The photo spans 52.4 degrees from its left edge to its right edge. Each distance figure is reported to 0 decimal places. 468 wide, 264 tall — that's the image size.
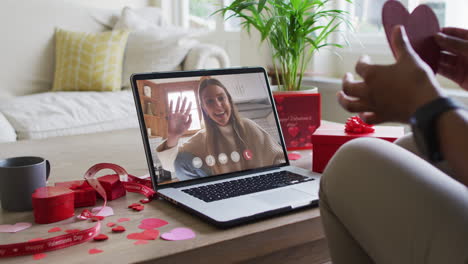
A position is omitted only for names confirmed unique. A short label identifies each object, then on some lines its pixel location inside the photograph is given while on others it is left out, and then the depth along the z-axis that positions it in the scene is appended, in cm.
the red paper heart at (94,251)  65
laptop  85
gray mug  82
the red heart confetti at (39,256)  64
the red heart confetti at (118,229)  73
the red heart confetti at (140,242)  69
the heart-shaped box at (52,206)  76
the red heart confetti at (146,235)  70
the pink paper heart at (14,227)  74
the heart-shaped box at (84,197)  84
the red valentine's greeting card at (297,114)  130
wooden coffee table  65
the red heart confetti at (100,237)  69
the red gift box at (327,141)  105
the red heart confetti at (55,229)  73
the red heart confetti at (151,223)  75
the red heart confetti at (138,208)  83
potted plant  129
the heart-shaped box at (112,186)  89
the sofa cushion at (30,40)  282
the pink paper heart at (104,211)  81
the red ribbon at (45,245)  65
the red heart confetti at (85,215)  79
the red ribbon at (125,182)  88
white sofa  229
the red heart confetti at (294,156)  119
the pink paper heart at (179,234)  70
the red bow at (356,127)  109
